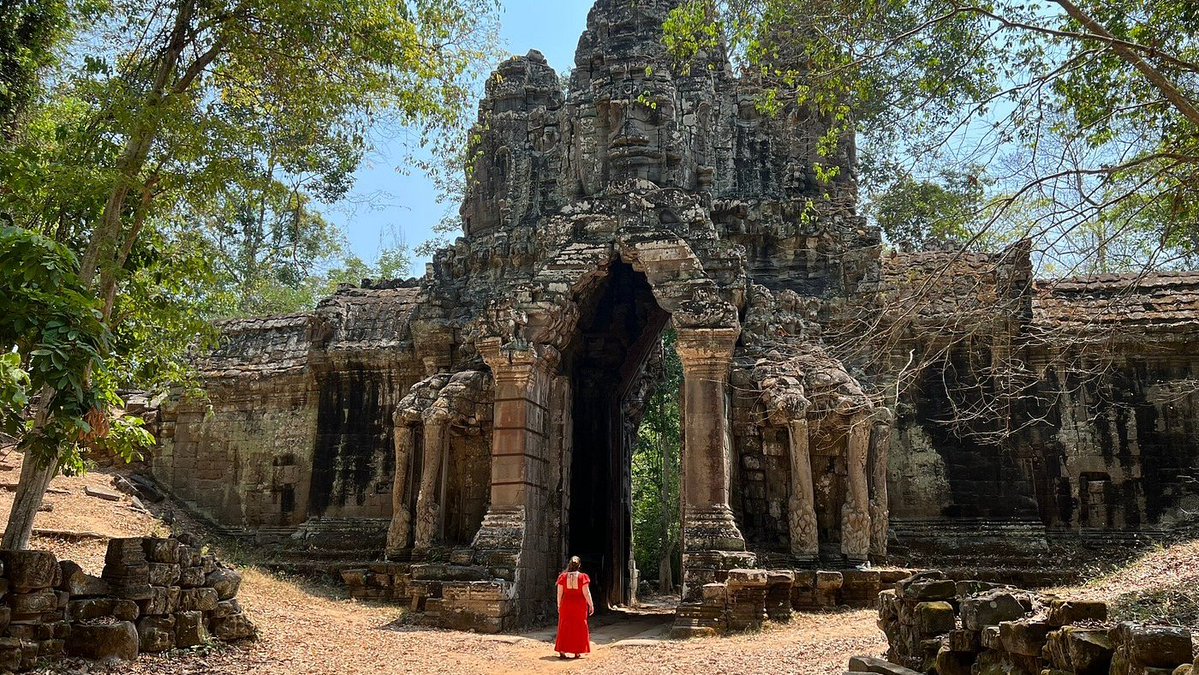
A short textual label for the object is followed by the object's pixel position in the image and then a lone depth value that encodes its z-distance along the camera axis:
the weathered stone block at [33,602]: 6.56
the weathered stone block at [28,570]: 6.57
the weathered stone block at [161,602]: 7.57
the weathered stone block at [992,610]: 5.52
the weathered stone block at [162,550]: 7.78
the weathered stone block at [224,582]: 8.49
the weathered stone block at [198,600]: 8.05
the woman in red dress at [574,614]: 9.44
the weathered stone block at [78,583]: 7.04
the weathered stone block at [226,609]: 8.40
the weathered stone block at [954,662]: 5.71
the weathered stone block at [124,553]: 7.53
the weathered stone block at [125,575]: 7.48
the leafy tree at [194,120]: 8.19
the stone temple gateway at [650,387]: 11.38
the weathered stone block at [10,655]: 6.29
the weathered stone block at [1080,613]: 4.84
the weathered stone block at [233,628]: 8.36
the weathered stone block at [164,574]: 7.71
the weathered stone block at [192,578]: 8.11
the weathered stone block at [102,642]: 6.95
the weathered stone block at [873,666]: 6.09
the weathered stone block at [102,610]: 7.05
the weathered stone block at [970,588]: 6.59
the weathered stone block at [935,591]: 6.57
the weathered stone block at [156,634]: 7.46
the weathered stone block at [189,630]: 7.86
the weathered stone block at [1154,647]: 3.93
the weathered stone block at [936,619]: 6.32
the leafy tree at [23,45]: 9.62
